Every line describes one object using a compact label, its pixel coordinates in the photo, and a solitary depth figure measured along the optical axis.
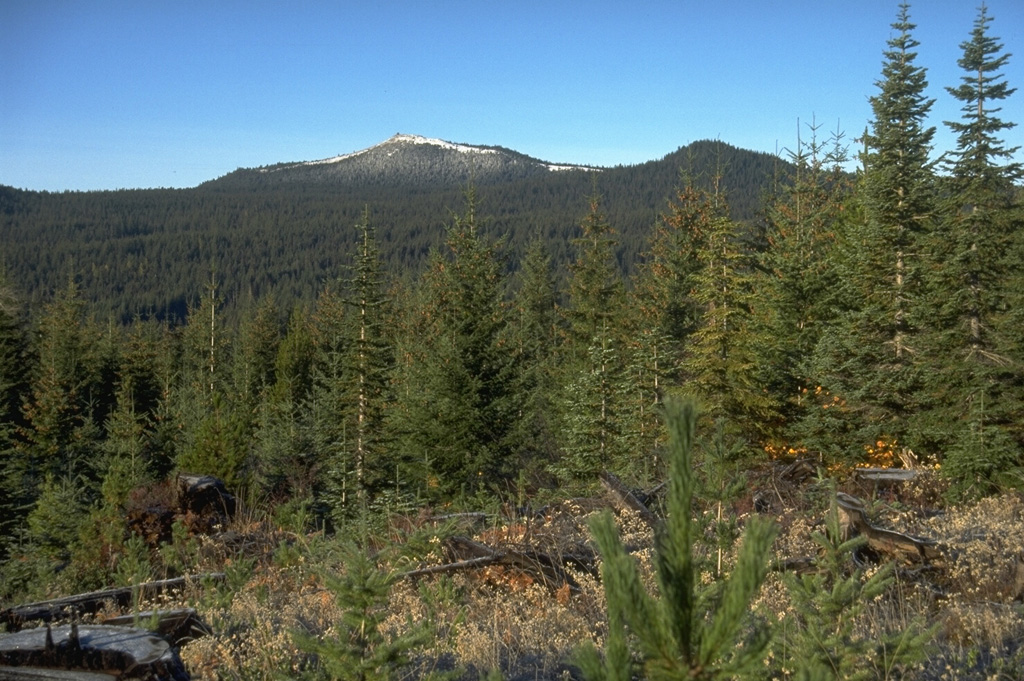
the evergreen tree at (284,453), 21.11
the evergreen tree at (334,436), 20.14
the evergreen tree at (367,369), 20.42
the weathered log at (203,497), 10.97
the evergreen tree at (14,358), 28.84
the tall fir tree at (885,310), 12.00
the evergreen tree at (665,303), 17.45
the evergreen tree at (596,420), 15.92
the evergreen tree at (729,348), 13.74
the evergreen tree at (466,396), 19.31
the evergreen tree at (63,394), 29.56
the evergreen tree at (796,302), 13.82
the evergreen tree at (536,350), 21.11
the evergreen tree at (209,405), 17.52
